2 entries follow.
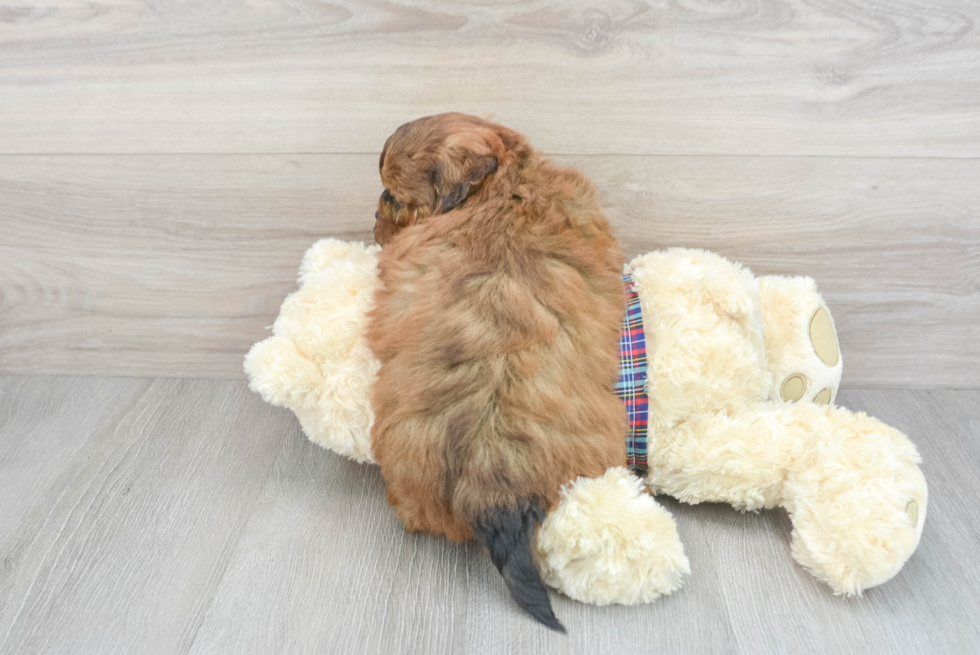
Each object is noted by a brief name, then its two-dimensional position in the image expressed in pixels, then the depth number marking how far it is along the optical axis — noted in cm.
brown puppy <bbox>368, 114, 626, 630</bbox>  66
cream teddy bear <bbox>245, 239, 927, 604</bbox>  68
